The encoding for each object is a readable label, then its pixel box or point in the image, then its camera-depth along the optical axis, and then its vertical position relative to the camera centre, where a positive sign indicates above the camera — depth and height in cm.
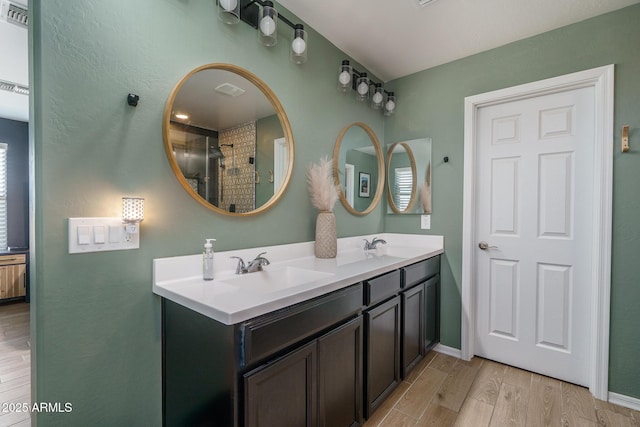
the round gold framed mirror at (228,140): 139 +37
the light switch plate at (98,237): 110 -11
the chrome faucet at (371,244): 242 -29
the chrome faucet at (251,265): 152 -30
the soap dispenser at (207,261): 138 -25
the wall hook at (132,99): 121 +46
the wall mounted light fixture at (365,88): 221 +102
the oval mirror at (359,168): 236 +36
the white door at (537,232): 199 -17
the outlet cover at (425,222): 257 -11
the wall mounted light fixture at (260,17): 149 +105
